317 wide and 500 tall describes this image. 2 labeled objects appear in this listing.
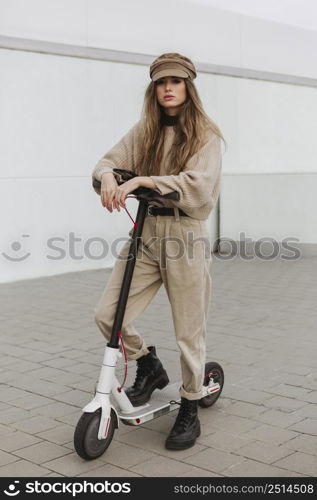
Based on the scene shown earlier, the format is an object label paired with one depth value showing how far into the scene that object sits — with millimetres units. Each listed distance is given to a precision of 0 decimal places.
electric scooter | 3430
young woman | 3598
